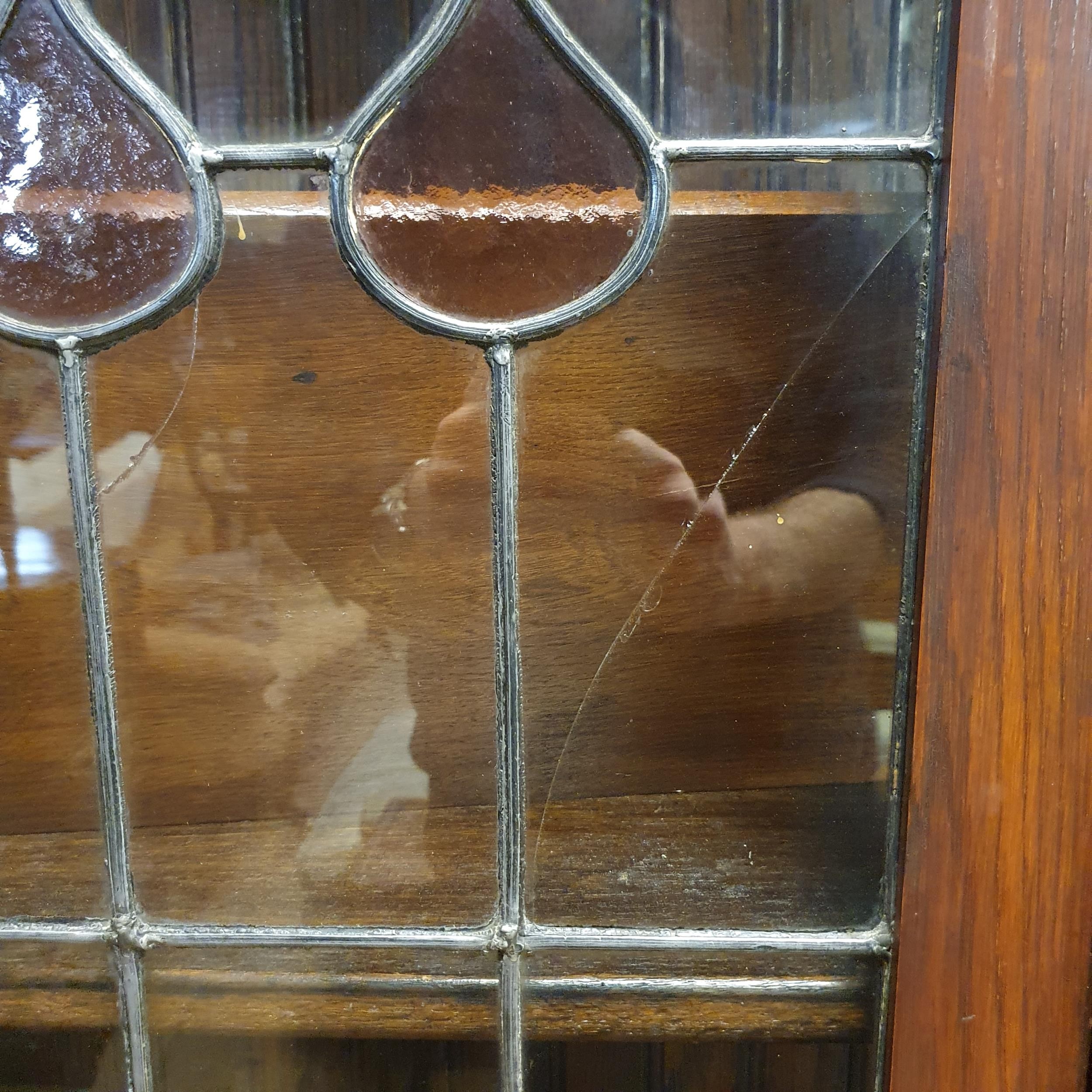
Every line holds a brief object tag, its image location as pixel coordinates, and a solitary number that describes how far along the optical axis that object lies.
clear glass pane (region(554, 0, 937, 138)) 0.23
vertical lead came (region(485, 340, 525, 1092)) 0.24
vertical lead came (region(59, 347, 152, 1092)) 0.24
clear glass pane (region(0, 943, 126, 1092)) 0.25
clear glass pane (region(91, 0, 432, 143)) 0.23
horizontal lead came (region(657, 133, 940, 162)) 0.23
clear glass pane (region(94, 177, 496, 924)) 0.24
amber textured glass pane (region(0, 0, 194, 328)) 0.23
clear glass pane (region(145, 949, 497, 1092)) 0.25
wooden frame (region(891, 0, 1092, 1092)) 0.23
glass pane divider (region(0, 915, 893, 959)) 0.25
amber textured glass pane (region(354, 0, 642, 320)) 0.23
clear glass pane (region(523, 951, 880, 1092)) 0.25
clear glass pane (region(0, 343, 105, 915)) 0.24
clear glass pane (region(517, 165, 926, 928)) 0.24
